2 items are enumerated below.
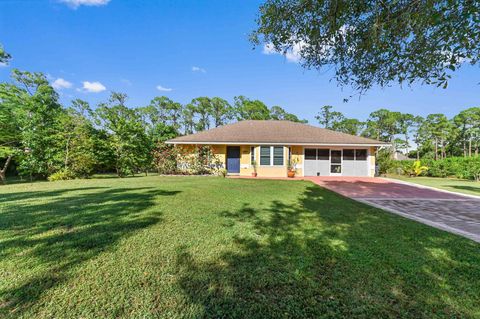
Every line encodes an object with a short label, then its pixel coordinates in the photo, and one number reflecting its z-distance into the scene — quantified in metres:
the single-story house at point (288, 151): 14.56
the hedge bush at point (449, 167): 14.86
